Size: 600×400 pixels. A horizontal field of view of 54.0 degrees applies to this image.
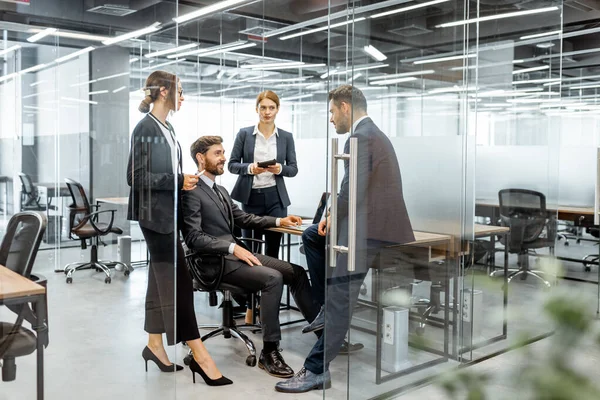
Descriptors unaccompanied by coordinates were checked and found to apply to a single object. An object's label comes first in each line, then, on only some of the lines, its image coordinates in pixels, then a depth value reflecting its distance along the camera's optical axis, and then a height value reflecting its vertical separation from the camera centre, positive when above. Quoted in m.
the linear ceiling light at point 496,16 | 3.20 +0.95
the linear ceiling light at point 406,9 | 2.64 +0.77
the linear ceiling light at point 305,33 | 7.26 +1.71
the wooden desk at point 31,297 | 2.26 -0.51
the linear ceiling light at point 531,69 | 4.02 +0.70
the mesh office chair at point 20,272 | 2.25 -0.42
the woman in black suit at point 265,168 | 4.52 +0.02
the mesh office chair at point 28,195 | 2.30 -0.11
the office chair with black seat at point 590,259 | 6.85 -1.05
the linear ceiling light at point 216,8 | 6.52 +1.79
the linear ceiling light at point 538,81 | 4.04 +0.64
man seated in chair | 3.43 -0.52
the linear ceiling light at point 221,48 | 6.78 +1.41
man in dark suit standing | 2.62 -0.19
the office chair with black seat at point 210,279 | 3.45 -0.66
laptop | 4.01 -0.33
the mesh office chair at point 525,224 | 4.04 -0.39
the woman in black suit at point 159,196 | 2.57 -0.12
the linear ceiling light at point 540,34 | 3.94 +0.93
